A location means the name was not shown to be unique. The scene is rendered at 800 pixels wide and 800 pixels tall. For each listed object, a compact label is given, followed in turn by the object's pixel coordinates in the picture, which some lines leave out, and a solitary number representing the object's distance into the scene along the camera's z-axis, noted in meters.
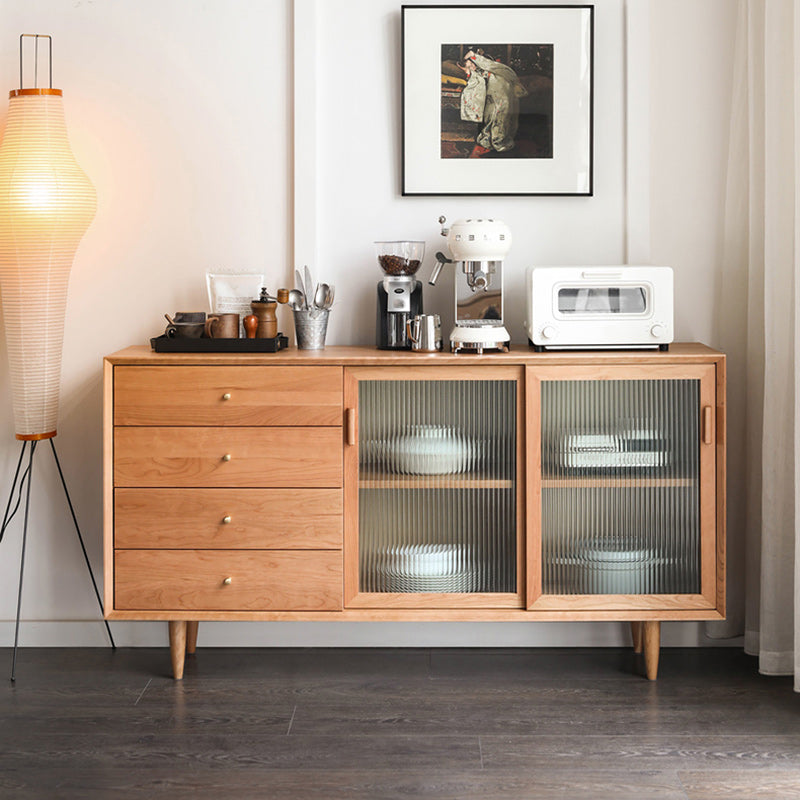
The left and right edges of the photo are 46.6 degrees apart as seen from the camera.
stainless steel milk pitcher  2.62
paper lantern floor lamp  2.63
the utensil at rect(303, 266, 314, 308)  2.78
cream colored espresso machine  2.60
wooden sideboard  2.53
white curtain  2.59
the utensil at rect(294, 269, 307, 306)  2.76
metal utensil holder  2.71
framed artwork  2.81
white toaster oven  2.58
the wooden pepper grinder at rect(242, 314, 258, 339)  2.64
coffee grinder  2.71
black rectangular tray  2.57
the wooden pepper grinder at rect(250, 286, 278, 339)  2.66
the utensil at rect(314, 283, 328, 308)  2.75
